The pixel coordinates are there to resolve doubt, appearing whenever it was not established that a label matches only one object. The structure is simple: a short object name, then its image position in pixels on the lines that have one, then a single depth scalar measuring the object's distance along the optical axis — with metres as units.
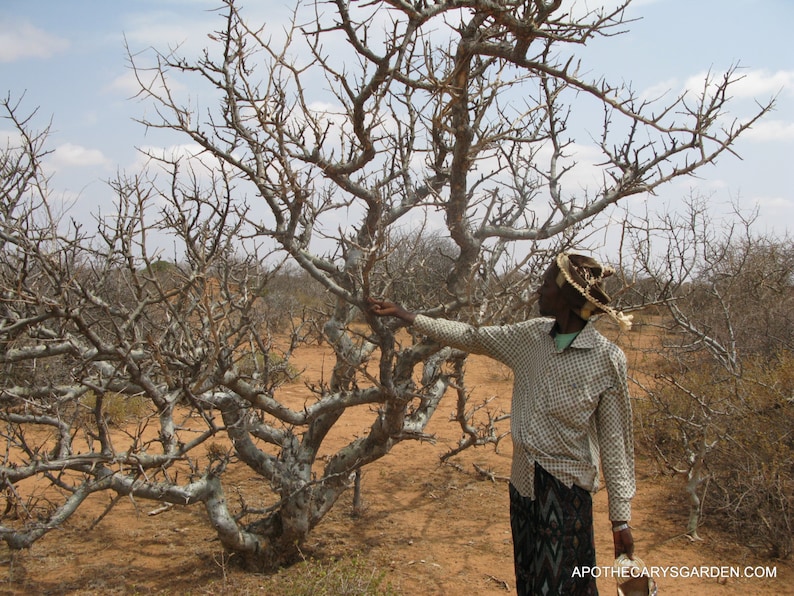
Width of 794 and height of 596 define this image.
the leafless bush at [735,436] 4.45
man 2.21
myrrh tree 2.68
